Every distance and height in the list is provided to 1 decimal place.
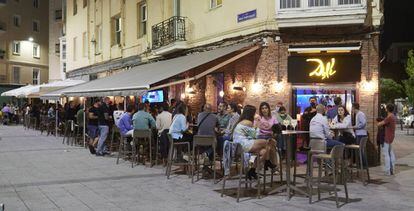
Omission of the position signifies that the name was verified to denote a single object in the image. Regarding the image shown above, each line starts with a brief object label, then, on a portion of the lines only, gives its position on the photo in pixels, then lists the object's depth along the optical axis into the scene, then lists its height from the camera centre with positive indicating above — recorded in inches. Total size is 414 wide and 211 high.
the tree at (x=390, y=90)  1633.9 +51.0
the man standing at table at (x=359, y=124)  489.1 -17.6
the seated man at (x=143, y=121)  543.5 -15.9
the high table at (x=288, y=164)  364.2 -42.4
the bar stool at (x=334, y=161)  338.3 -38.7
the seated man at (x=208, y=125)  458.0 -17.2
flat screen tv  846.2 +15.8
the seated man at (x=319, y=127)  404.5 -17.0
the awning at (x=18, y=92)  1195.7 +36.1
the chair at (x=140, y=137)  510.3 -31.7
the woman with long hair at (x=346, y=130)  459.6 -22.4
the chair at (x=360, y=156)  412.6 -43.7
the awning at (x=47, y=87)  1040.8 +39.7
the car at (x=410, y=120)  1327.5 -37.2
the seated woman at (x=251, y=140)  364.2 -24.9
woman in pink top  422.0 -13.0
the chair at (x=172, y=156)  451.5 -45.0
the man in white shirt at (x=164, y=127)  512.3 -21.4
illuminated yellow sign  560.7 +39.9
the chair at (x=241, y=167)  357.1 -44.0
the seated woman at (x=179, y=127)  476.4 -19.7
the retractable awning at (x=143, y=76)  559.8 +38.2
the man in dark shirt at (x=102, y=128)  628.1 -27.1
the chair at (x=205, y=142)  424.4 -30.4
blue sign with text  605.4 +110.3
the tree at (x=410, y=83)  1211.5 +54.5
